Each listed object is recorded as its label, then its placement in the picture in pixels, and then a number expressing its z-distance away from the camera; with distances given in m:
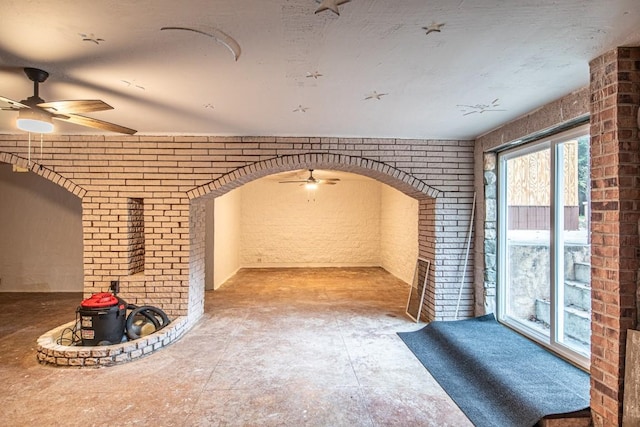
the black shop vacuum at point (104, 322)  3.54
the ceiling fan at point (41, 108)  2.45
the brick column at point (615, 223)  2.12
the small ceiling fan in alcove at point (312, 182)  7.05
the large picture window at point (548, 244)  3.27
